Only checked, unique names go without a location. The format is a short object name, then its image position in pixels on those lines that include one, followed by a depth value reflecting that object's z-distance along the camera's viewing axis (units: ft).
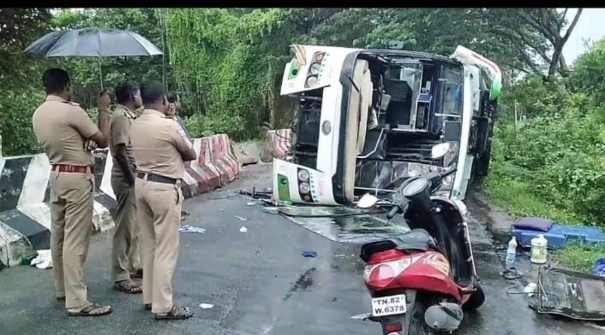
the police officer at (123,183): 18.71
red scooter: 13.41
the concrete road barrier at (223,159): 43.68
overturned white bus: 28.04
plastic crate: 24.39
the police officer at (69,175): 16.31
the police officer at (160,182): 16.01
